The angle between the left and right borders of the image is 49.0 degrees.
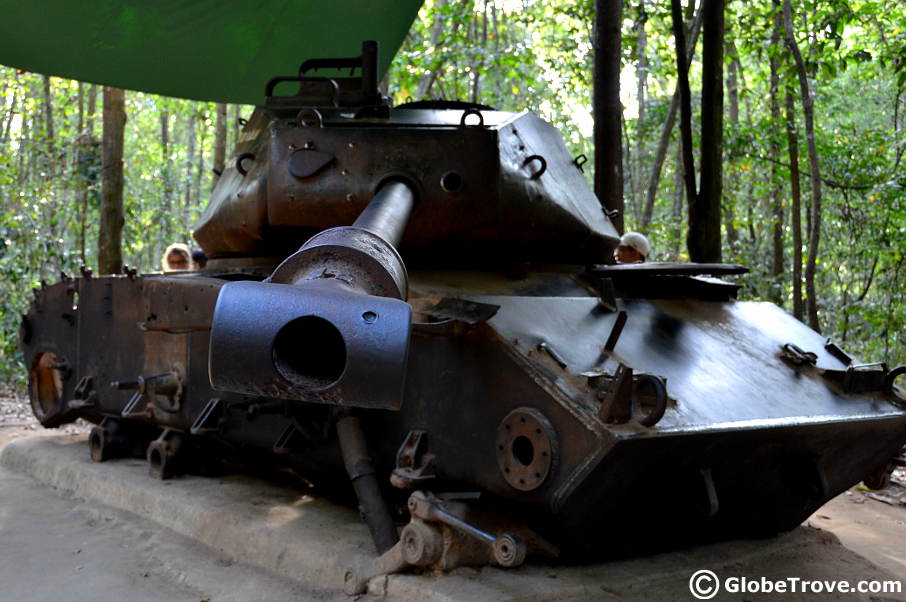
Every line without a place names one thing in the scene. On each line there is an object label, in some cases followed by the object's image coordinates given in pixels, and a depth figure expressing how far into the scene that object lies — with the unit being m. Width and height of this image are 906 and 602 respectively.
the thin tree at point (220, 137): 11.70
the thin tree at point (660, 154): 10.28
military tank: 2.47
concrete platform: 3.28
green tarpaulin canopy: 5.56
